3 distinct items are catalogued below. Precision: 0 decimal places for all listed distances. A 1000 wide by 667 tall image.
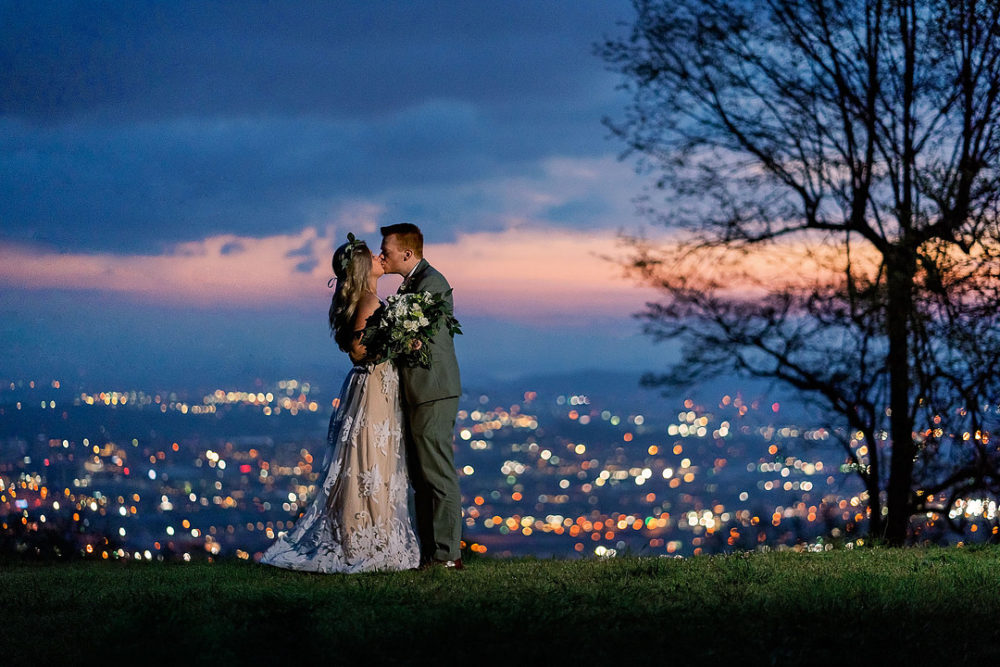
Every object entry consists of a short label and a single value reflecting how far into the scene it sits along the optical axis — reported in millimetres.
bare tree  11711
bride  8586
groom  8586
